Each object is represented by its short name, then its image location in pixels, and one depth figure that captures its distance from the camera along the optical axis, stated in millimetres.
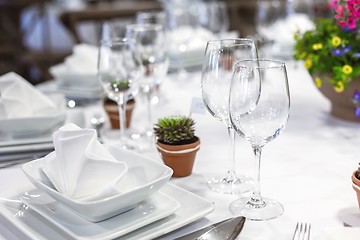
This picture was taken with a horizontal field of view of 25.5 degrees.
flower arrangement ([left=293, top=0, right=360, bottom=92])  1477
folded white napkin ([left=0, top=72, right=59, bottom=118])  1433
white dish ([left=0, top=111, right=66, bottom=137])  1399
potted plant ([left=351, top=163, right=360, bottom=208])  1119
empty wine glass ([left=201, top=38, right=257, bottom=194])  1230
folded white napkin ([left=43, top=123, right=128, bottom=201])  1083
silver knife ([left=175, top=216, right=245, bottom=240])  1056
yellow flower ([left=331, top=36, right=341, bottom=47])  1501
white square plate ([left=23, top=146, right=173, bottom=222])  1040
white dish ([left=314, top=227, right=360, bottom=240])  1027
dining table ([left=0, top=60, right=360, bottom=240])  1127
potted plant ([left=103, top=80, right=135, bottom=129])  1568
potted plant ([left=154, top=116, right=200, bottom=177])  1287
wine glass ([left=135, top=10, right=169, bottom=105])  1808
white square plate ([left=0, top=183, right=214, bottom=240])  1056
